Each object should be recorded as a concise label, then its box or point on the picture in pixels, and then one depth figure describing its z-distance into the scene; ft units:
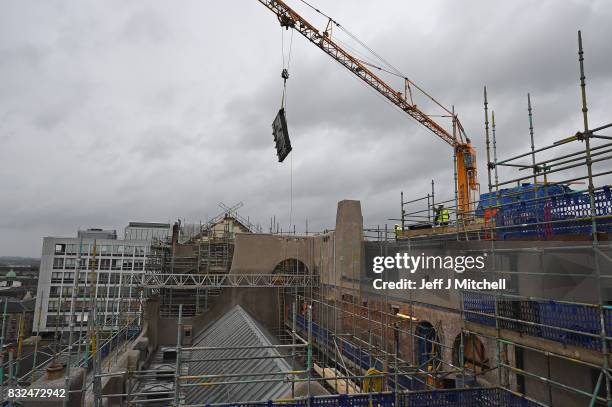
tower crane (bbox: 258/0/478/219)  107.04
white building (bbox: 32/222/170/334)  198.49
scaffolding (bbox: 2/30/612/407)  25.93
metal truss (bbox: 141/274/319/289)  84.02
